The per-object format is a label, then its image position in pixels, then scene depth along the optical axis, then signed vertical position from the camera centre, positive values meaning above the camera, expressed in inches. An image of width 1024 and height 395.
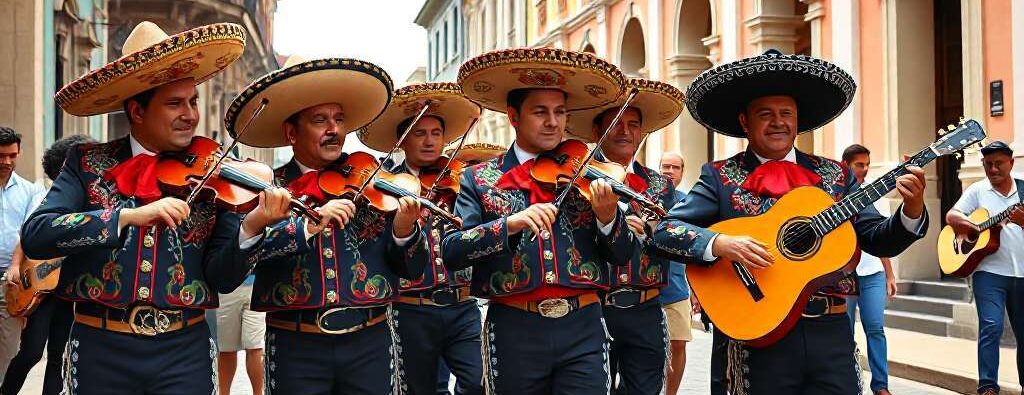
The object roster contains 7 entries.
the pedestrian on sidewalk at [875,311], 313.3 -27.3
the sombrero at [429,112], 273.4 +26.3
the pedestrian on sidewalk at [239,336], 296.8 -31.3
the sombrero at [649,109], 261.0 +26.0
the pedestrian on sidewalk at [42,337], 211.7 -26.0
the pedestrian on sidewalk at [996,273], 310.3 -16.3
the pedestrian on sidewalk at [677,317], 303.0 -27.3
